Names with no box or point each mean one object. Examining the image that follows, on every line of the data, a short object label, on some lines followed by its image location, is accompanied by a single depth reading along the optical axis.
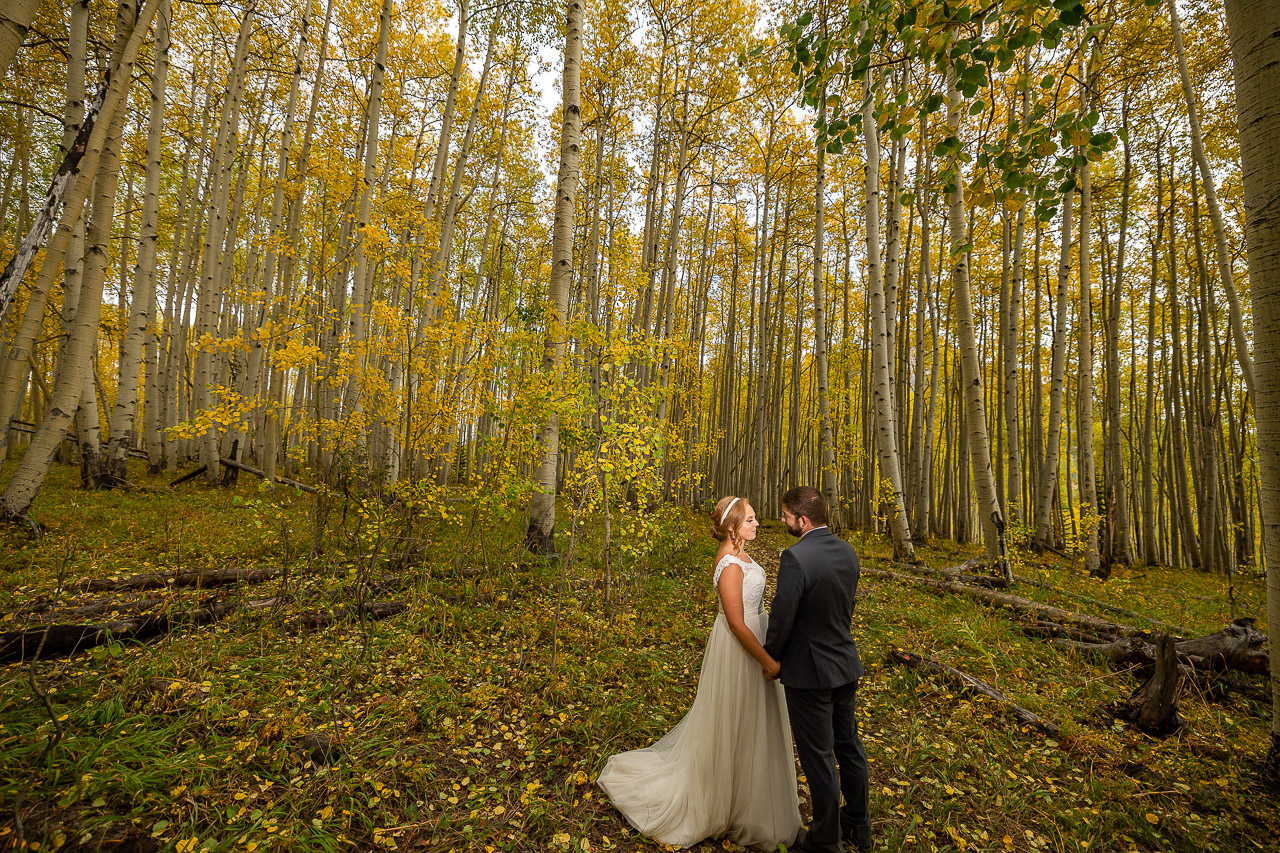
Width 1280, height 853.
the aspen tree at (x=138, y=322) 7.25
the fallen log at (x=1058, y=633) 4.49
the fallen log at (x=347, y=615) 3.94
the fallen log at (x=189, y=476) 8.52
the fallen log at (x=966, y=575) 6.36
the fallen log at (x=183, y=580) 3.93
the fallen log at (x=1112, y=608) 4.73
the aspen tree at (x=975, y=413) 6.22
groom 2.19
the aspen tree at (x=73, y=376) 5.15
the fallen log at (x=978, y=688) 3.28
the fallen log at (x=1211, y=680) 3.47
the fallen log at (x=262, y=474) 8.85
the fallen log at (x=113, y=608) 3.41
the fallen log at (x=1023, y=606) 4.63
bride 2.38
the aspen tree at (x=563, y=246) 5.89
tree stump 3.12
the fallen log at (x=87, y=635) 2.91
